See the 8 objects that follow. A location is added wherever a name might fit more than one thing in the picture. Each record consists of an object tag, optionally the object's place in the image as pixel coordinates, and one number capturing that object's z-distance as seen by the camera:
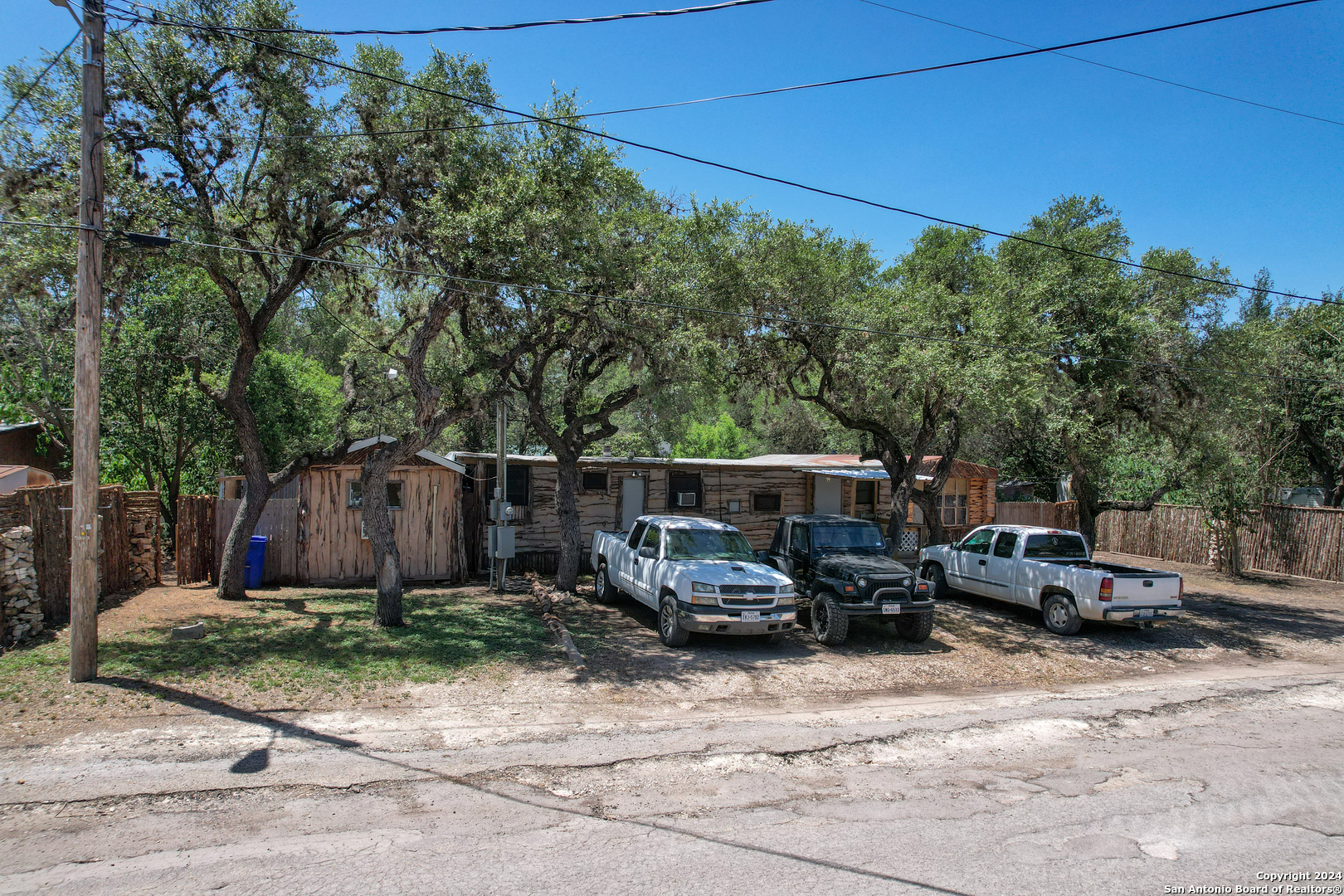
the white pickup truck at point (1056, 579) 11.83
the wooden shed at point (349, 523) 14.70
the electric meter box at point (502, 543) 14.23
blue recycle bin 13.95
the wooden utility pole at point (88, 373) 7.66
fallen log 9.70
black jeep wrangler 11.08
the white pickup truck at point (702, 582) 10.23
